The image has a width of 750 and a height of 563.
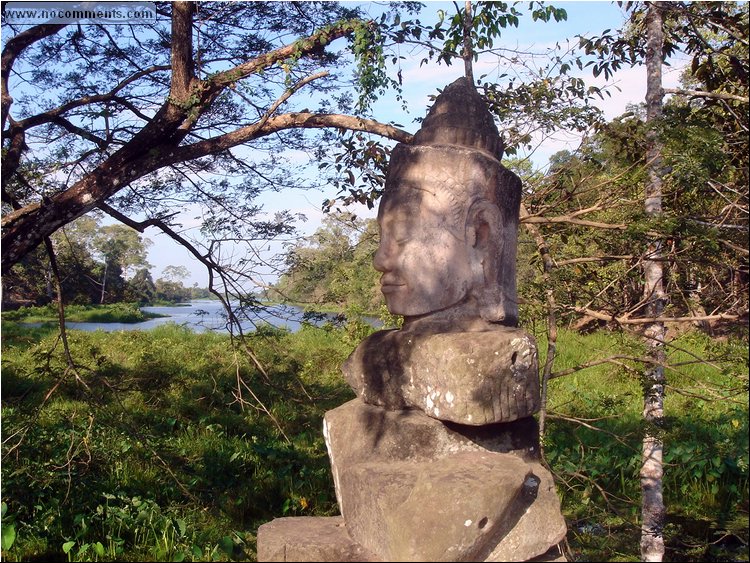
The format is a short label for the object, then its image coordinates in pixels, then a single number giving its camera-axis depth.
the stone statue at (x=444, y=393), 2.43
